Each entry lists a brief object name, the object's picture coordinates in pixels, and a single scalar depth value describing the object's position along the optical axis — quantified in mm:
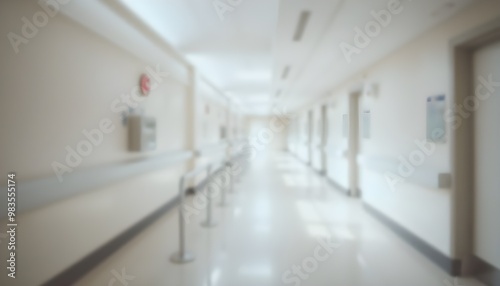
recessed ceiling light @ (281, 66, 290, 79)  5115
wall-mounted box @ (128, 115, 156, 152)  3339
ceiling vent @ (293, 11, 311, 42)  2756
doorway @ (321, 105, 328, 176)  8408
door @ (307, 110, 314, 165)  10875
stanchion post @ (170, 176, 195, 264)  2817
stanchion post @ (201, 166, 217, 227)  3910
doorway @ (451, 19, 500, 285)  2277
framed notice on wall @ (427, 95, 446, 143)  2705
